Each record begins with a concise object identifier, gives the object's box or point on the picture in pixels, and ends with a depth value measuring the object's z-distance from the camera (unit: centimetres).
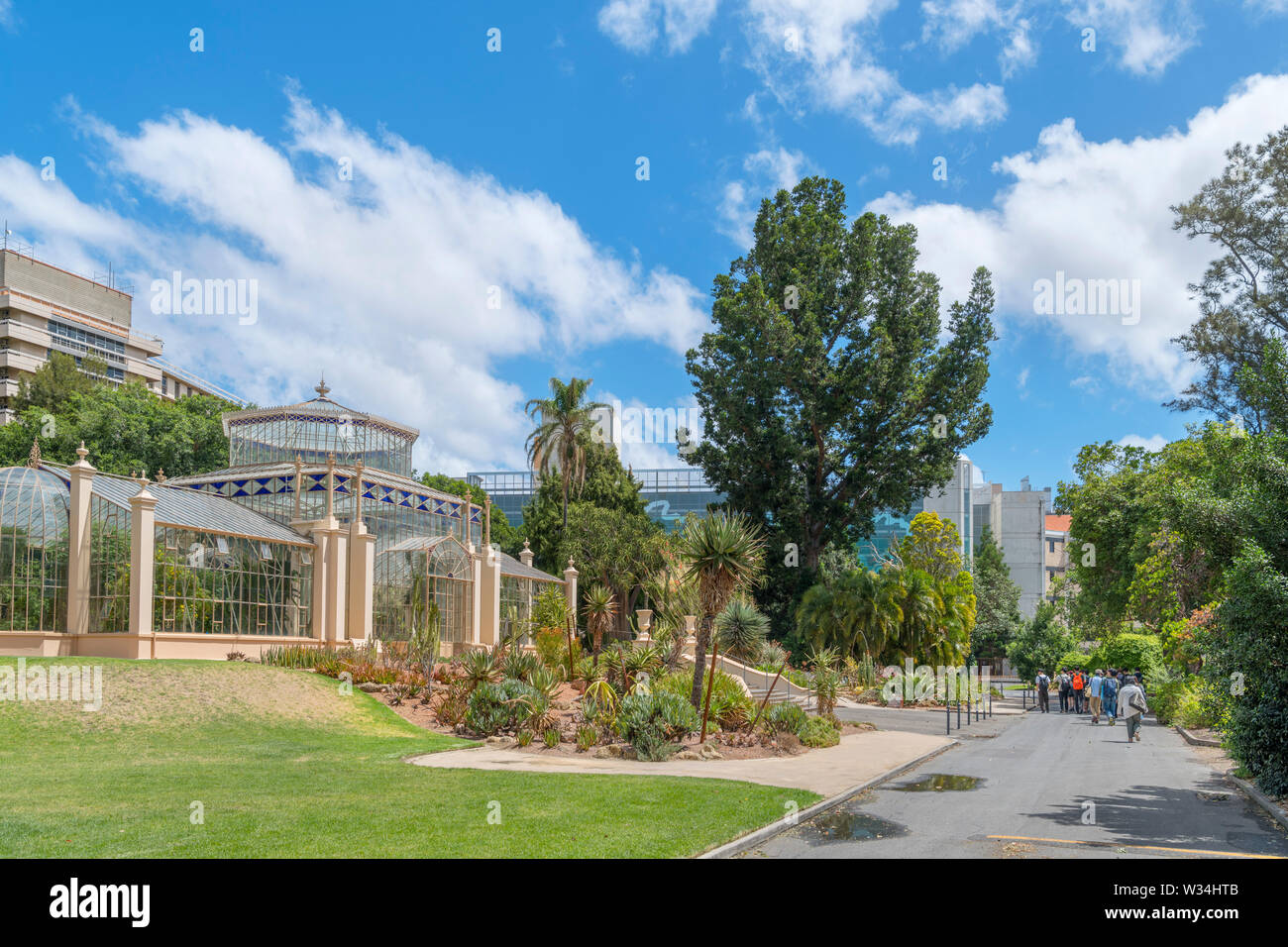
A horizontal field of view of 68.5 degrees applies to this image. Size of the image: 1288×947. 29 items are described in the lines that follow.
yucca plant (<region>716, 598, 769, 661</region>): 3606
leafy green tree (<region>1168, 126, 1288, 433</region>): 3192
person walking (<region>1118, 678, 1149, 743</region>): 2356
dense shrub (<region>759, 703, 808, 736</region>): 2059
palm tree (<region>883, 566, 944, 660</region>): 3962
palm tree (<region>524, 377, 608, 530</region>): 5656
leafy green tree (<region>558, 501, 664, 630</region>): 4953
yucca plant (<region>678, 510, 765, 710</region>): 1811
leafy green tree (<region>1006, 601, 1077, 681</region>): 5469
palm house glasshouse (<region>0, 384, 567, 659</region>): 2495
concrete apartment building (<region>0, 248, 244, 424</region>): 7556
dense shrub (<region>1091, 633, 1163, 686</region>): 3812
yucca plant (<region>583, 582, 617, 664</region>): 2911
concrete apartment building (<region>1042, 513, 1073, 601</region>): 11150
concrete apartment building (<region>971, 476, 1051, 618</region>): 10531
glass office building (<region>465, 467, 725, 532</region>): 11481
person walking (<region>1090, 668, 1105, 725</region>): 3076
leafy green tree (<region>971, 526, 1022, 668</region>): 6875
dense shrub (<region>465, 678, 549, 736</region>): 2062
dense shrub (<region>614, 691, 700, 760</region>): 1767
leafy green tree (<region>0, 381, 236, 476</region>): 5038
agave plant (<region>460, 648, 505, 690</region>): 2266
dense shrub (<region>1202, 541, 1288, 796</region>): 1218
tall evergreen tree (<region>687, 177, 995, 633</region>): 4412
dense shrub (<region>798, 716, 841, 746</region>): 2091
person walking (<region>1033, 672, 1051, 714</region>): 3772
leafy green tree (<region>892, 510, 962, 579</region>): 4234
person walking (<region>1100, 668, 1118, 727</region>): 3131
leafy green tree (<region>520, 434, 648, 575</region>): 5522
